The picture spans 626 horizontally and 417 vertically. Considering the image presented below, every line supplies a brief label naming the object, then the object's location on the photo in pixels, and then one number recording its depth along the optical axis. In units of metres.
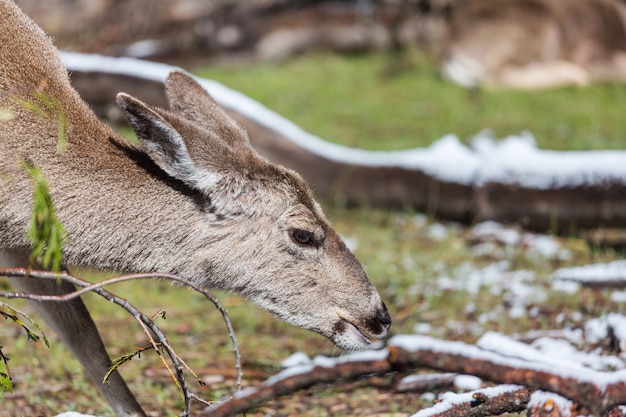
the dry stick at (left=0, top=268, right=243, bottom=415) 6.03
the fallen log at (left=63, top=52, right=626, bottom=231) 13.12
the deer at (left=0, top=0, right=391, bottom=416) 7.25
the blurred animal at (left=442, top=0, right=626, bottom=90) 21.23
